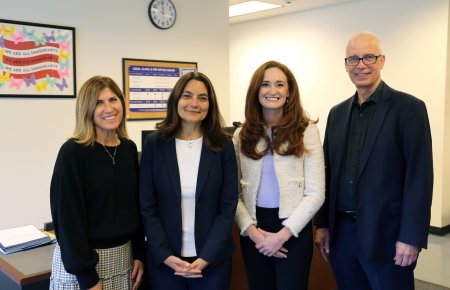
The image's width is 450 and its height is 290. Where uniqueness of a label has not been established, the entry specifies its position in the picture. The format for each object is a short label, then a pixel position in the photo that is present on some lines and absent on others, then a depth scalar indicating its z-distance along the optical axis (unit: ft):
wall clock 13.23
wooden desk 5.64
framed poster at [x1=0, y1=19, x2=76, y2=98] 10.71
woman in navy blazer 5.62
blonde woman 5.04
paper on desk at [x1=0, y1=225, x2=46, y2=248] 6.63
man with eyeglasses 5.84
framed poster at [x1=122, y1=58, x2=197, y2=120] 13.03
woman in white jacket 6.08
